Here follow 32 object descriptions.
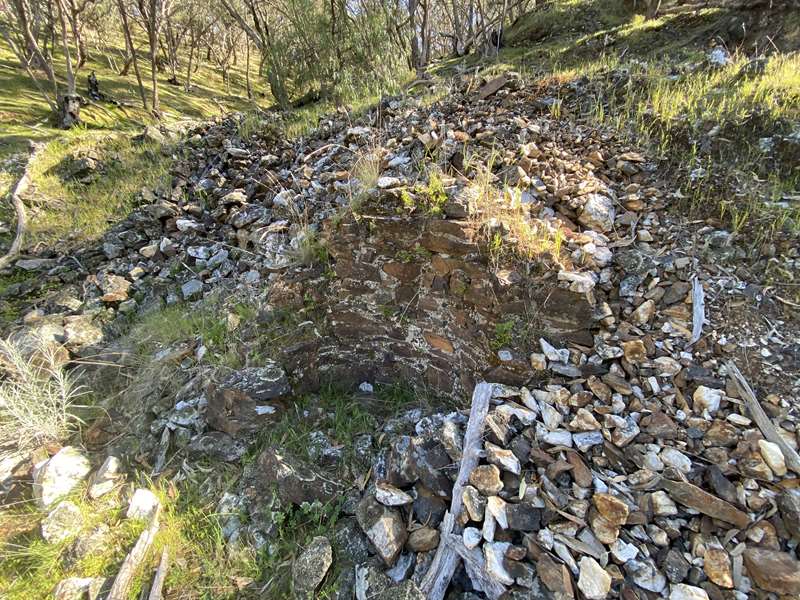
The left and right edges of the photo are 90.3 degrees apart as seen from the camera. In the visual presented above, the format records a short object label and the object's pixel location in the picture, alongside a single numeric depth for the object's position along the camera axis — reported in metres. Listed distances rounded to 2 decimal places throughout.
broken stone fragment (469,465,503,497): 1.94
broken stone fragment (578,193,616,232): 2.70
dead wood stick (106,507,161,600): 2.12
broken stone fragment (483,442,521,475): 1.96
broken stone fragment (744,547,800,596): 1.42
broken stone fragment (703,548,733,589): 1.54
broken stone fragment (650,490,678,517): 1.74
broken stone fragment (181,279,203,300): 4.00
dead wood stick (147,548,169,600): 2.13
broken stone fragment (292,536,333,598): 2.08
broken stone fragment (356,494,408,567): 2.06
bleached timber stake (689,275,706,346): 2.11
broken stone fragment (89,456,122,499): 2.62
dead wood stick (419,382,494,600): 1.92
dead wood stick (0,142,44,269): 4.85
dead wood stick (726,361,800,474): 1.67
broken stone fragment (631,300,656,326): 2.27
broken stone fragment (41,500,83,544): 2.36
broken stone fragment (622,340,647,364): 2.16
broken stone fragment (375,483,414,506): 2.18
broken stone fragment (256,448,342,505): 2.45
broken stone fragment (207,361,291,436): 2.85
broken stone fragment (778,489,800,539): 1.54
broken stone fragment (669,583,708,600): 1.51
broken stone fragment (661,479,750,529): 1.64
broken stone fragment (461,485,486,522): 1.91
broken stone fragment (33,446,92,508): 2.57
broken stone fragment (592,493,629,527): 1.72
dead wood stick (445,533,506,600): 1.77
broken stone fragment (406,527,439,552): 2.04
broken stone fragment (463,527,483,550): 1.87
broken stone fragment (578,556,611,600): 1.59
